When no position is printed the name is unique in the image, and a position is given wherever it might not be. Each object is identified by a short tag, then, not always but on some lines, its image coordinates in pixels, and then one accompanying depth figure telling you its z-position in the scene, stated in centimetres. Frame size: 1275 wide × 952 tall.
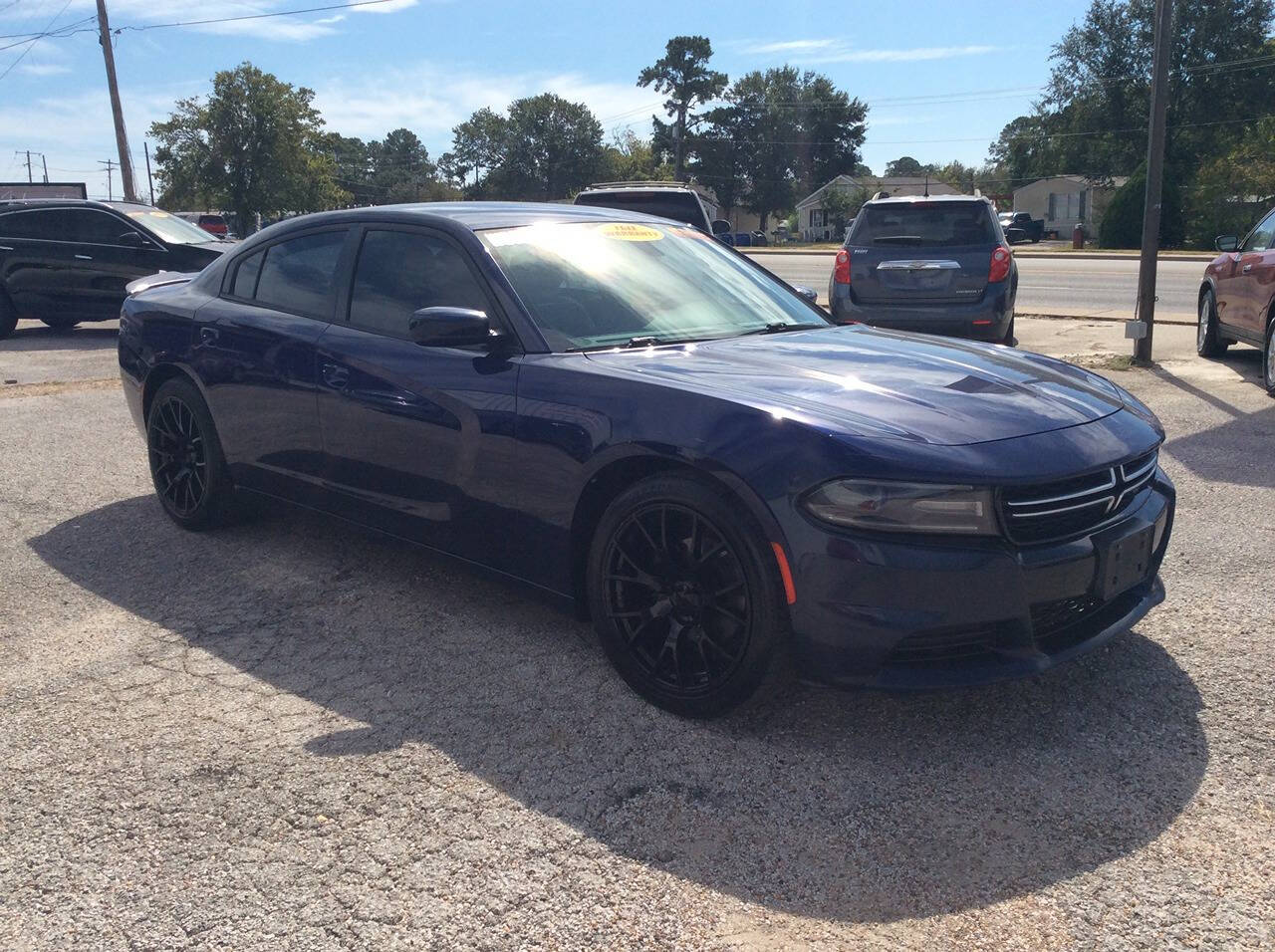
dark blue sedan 298
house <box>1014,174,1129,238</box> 7306
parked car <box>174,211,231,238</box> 3002
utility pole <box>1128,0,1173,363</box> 1041
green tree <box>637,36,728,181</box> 9581
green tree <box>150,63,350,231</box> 4956
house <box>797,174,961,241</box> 8912
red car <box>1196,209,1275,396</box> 901
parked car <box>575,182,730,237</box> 1367
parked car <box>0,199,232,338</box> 1378
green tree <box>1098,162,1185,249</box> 4397
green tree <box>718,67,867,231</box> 10338
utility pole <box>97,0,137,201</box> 3212
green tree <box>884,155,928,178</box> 13650
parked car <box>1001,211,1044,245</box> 6438
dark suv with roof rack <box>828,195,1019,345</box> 996
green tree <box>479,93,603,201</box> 9850
